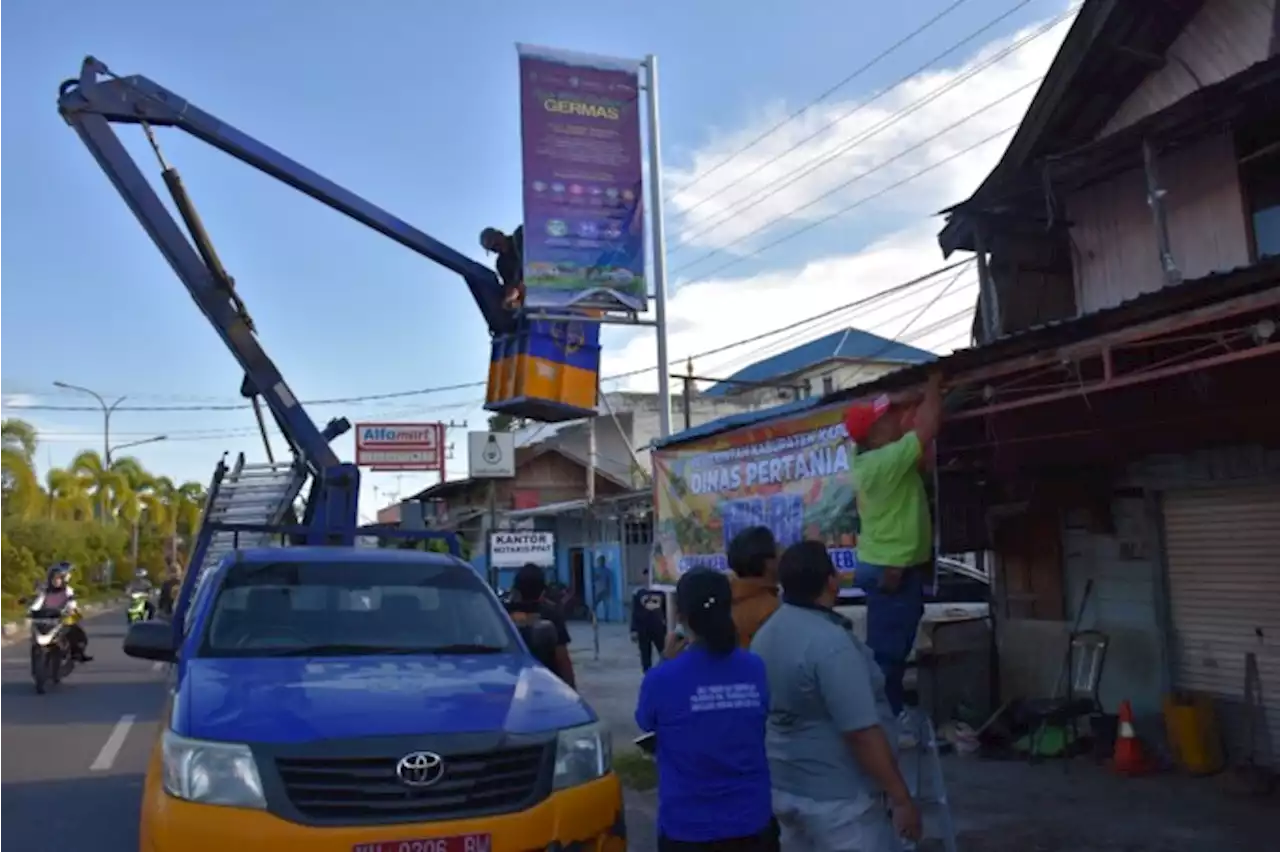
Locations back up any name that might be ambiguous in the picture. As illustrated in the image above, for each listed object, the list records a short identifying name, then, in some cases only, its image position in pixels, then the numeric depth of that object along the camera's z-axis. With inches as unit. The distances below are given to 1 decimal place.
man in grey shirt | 144.0
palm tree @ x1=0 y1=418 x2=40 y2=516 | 1350.9
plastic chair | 342.3
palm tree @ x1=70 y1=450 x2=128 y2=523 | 2012.8
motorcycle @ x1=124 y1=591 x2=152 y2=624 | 880.3
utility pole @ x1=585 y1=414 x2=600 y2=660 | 1234.0
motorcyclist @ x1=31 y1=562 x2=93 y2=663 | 595.2
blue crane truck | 158.4
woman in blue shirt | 141.3
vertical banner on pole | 431.8
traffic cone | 320.2
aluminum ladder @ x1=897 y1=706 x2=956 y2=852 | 198.4
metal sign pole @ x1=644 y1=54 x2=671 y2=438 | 463.8
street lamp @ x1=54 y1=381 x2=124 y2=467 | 1955.3
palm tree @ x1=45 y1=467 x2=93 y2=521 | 1843.0
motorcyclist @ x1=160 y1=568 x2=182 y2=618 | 753.9
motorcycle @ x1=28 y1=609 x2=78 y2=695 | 573.6
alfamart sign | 1245.1
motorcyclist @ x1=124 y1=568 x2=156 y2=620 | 936.5
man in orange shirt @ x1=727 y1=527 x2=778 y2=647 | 195.6
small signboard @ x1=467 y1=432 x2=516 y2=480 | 1115.9
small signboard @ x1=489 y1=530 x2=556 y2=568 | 698.5
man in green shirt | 209.9
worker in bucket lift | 463.5
